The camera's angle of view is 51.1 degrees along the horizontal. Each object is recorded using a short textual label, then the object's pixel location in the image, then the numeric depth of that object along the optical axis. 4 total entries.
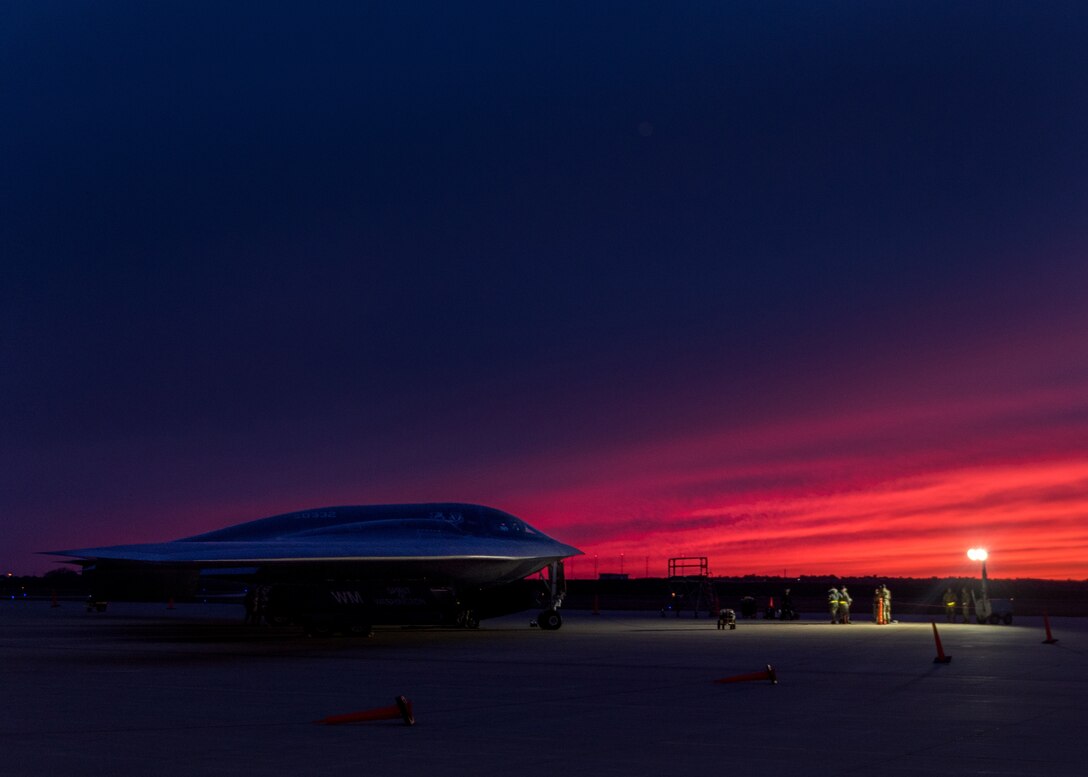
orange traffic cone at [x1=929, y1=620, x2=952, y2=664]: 20.15
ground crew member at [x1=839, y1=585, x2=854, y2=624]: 41.78
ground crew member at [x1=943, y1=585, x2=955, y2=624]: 43.66
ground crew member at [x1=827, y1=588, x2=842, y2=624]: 41.66
